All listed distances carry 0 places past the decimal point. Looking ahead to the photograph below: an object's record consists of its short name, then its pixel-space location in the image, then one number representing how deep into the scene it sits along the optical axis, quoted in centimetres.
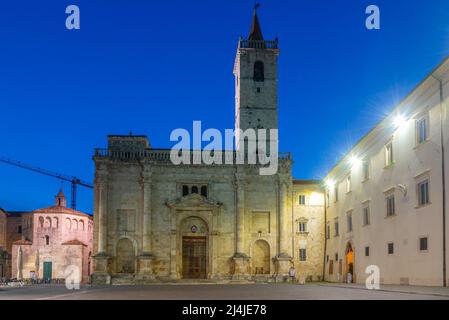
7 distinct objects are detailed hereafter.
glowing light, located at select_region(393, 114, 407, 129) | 3384
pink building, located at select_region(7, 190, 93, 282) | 7000
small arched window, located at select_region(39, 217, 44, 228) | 7200
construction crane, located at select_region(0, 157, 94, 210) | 12525
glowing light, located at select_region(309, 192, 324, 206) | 5650
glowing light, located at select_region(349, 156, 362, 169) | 4389
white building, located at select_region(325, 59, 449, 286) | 2884
